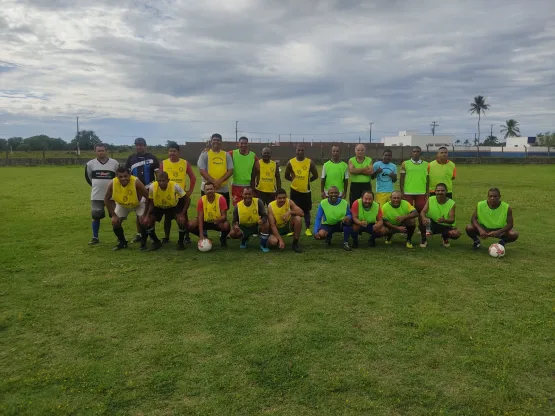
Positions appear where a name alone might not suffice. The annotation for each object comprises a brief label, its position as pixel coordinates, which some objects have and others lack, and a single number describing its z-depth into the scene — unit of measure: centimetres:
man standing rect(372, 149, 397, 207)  800
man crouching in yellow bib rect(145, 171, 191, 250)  707
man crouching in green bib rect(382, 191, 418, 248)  716
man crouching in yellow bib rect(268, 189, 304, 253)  689
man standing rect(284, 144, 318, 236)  804
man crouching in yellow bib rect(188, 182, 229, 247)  699
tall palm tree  8281
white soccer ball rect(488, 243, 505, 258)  648
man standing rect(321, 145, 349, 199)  798
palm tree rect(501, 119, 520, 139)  8612
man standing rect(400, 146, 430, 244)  789
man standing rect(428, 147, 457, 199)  787
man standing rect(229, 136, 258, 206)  778
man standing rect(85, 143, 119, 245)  741
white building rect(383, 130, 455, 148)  7526
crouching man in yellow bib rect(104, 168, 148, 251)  701
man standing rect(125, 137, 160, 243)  751
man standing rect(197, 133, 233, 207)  754
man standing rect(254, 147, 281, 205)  788
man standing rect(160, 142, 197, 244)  750
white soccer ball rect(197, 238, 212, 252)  681
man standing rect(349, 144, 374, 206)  788
